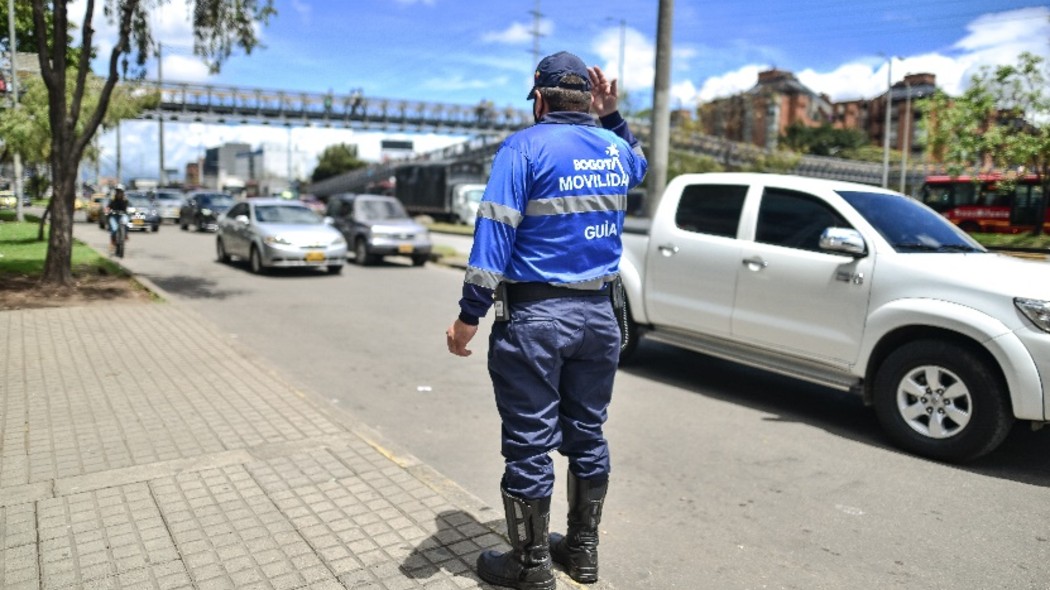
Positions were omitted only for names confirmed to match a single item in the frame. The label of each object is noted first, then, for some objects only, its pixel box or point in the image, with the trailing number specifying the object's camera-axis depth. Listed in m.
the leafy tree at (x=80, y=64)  10.95
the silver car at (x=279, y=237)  15.53
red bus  32.59
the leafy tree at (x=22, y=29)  18.05
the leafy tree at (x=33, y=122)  18.22
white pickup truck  4.91
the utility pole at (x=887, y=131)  46.94
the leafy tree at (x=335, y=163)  109.75
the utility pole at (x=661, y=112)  13.41
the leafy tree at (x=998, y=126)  30.02
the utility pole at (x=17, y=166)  13.75
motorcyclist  18.31
